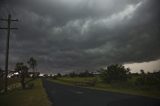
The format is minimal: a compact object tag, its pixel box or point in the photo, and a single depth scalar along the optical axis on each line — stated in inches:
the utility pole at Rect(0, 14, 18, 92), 506.4
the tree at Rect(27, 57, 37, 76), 3437.2
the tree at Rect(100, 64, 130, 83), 890.6
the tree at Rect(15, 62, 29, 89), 769.1
